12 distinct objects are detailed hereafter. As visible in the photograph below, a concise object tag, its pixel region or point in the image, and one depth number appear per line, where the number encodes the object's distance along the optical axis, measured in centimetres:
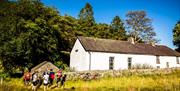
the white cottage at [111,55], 1874
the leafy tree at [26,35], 1681
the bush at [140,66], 2042
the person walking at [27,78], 1243
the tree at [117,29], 3449
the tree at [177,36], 3147
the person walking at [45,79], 1077
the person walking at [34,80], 1060
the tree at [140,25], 3206
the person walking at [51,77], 1172
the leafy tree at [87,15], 3587
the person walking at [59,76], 1172
